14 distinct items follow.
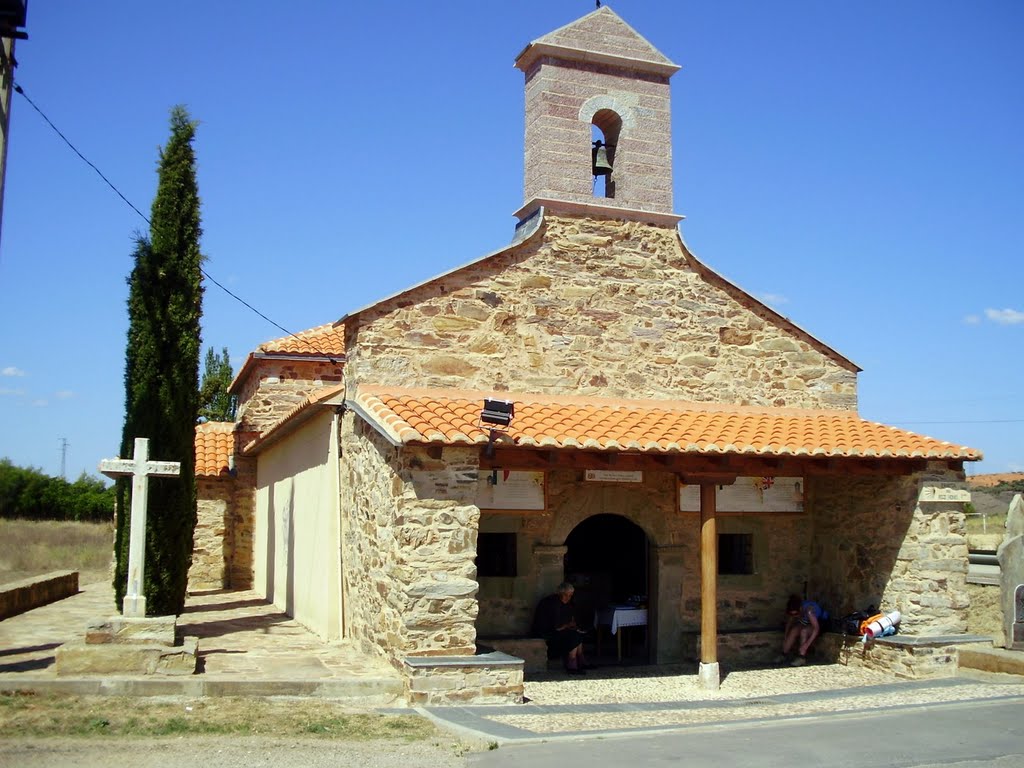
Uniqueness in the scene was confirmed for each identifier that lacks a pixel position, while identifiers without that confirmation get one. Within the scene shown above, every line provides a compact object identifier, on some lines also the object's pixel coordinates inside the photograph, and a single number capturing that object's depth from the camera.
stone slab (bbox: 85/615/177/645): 9.65
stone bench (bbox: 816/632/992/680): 11.78
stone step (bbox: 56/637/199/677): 9.44
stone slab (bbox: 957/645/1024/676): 11.64
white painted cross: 10.12
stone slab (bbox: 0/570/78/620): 14.45
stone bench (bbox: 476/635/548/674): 12.01
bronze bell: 13.38
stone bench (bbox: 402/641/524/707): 9.66
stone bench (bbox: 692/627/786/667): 13.24
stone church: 11.38
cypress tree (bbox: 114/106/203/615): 12.01
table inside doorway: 13.00
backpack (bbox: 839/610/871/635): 12.77
